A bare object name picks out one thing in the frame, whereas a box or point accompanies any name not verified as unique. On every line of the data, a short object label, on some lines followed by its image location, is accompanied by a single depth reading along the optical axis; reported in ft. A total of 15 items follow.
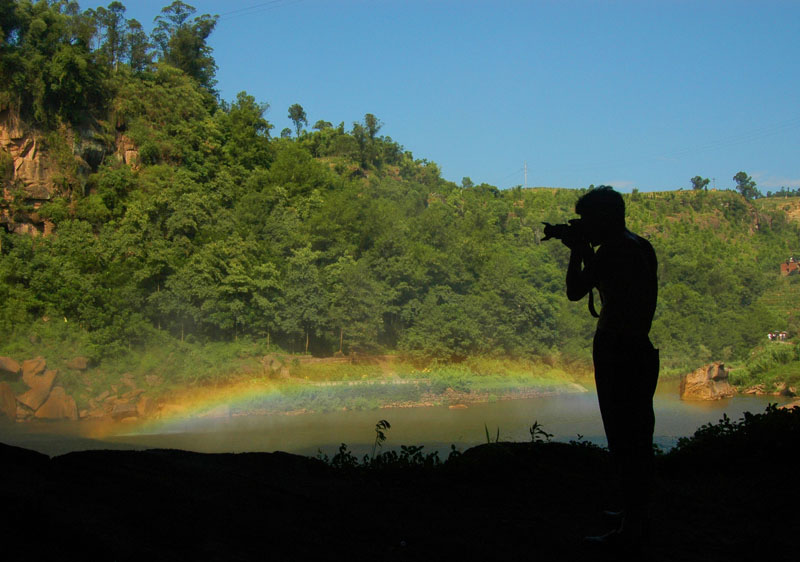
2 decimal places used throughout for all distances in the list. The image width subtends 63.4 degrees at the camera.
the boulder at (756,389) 86.07
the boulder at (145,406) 78.48
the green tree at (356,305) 98.27
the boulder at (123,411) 77.00
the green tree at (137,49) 125.29
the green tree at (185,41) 135.44
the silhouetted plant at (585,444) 16.79
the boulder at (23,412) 72.74
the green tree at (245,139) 123.44
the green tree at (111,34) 120.26
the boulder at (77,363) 78.33
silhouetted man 9.41
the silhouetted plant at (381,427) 16.55
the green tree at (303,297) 95.09
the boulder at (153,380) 82.58
